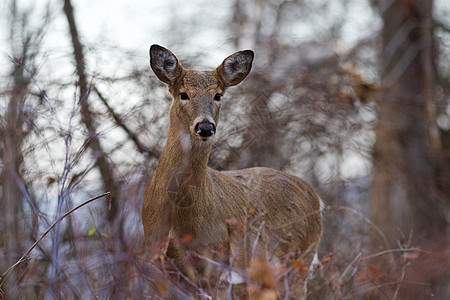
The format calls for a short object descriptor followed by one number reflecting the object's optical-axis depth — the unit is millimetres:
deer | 10617
